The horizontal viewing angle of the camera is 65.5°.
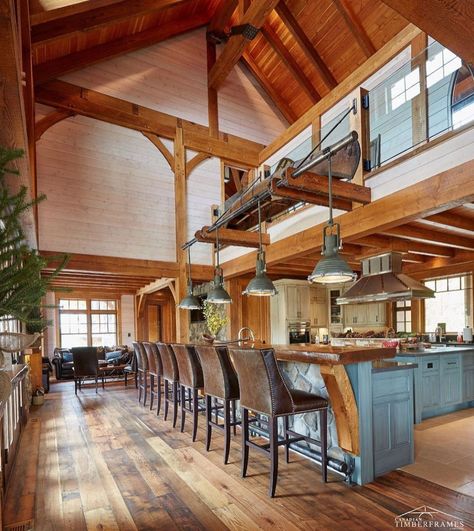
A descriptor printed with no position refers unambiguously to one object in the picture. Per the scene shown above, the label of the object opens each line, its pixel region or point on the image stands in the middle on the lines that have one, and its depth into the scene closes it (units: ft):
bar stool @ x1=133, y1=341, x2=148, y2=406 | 19.34
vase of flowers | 22.30
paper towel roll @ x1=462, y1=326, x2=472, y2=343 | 20.61
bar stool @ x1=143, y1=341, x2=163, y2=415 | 17.03
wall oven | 28.89
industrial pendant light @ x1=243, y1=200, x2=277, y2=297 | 13.09
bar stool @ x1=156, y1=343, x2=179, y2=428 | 15.15
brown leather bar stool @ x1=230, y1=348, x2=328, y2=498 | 8.78
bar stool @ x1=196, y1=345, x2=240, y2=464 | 10.98
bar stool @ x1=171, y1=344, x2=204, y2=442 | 13.34
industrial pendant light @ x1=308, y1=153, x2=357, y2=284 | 9.40
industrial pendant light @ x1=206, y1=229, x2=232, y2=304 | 15.64
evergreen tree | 4.50
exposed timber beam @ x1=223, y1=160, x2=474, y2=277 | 10.56
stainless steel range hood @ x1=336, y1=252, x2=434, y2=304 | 18.24
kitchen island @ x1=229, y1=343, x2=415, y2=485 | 9.16
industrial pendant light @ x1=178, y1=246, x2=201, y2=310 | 17.85
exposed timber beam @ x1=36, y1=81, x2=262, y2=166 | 21.20
